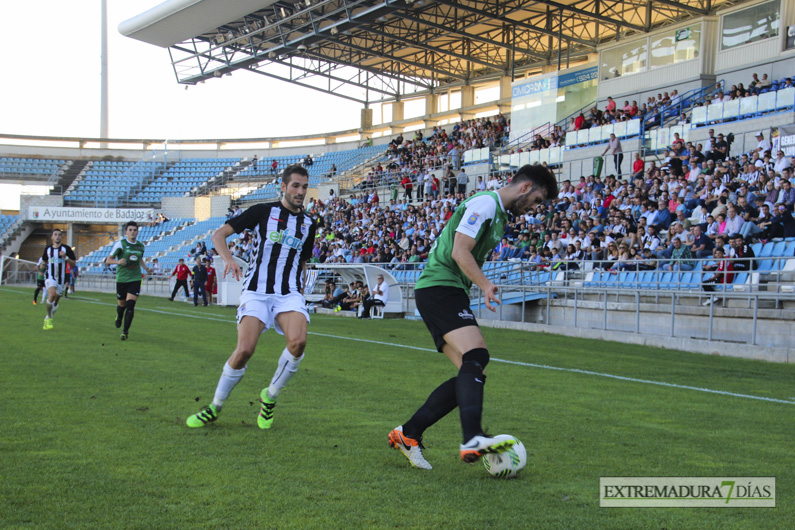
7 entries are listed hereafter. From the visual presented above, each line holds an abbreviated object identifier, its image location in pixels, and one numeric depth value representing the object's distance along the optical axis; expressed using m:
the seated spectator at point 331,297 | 24.55
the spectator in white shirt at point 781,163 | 17.41
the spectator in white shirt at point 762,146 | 19.15
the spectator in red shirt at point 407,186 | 34.94
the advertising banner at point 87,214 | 51.97
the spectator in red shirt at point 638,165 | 22.53
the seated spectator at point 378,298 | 22.17
